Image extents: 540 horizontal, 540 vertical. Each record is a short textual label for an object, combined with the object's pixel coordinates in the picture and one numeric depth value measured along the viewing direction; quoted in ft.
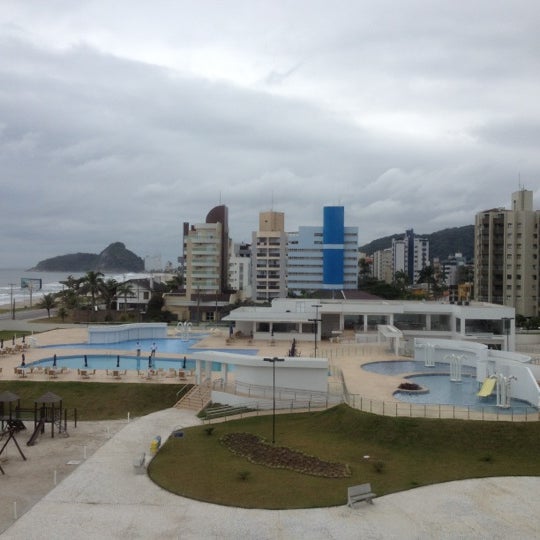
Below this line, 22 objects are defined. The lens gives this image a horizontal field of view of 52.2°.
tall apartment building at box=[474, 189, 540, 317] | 301.02
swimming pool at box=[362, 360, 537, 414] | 99.25
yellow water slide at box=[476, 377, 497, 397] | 103.08
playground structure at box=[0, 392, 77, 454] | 89.25
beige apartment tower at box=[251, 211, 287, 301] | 388.55
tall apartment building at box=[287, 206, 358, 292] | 382.01
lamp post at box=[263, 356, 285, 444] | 84.78
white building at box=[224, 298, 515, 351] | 184.65
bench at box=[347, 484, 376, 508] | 61.98
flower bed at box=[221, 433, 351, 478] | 72.02
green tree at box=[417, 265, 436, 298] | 428.15
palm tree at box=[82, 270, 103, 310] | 261.85
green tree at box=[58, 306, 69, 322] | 255.56
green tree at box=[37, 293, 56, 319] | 272.10
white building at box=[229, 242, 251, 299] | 427.33
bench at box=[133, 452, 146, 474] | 73.26
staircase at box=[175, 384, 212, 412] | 110.41
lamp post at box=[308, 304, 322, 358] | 175.28
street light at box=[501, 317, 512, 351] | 182.60
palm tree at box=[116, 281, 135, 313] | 273.13
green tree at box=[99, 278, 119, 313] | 265.54
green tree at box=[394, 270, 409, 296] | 433.07
